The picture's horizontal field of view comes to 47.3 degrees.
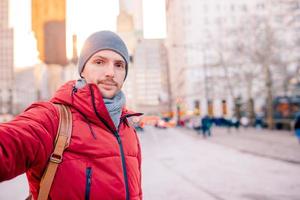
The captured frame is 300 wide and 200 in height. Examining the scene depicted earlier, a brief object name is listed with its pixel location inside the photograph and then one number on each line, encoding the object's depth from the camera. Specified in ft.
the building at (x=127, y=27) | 420.32
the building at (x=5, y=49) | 464.24
